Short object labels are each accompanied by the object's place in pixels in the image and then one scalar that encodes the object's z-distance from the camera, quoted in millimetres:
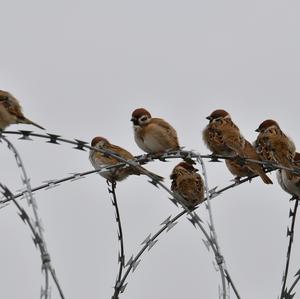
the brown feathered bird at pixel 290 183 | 17375
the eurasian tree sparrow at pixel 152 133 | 18500
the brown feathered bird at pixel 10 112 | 15469
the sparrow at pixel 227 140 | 18453
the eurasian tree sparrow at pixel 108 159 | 18562
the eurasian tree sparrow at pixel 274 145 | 17172
